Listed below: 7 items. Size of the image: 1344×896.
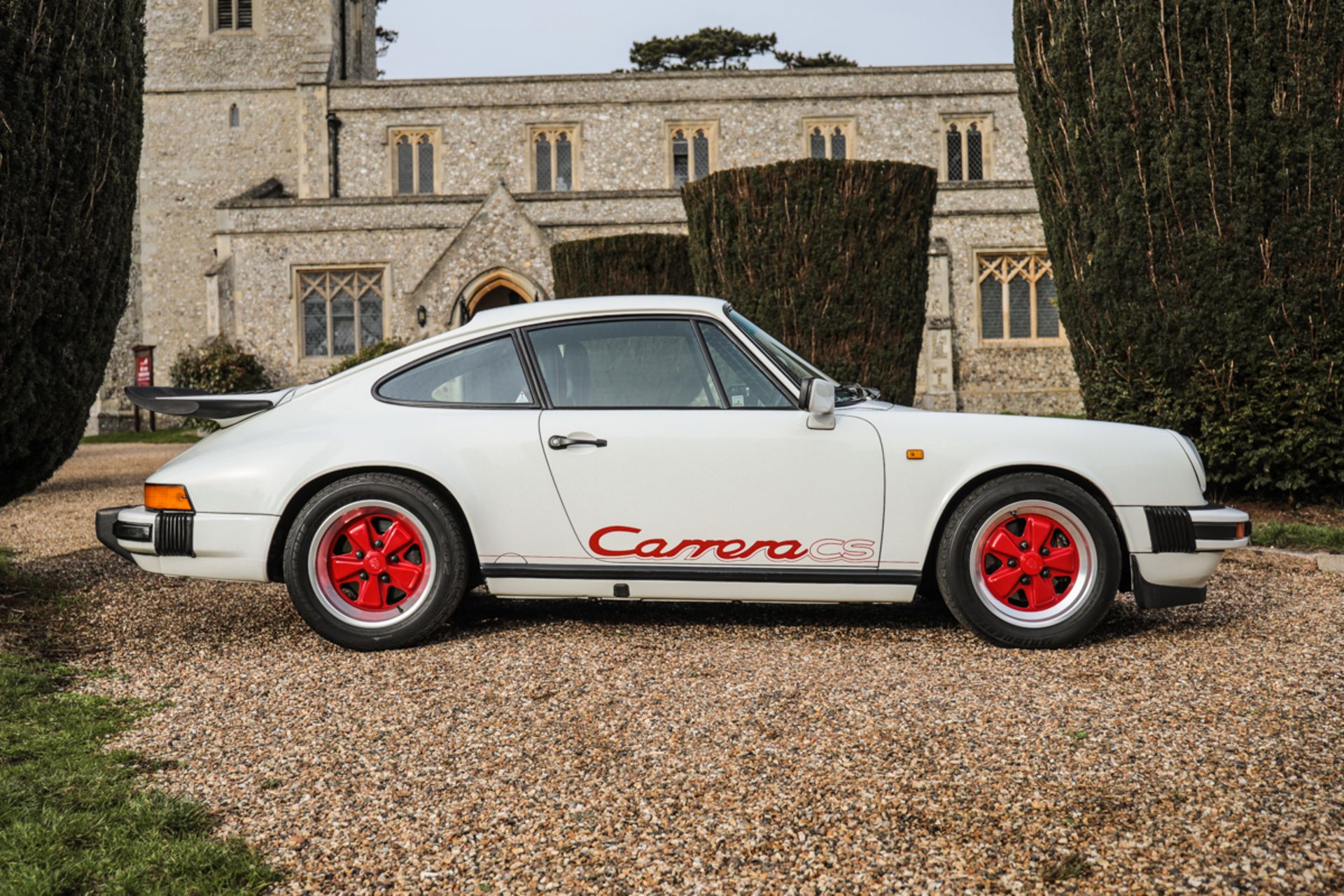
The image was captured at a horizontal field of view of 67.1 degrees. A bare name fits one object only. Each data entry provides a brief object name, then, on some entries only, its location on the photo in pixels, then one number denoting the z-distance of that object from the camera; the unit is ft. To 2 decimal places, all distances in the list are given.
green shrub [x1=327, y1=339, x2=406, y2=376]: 64.67
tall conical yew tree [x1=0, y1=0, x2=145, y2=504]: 14.60
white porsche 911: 12.96
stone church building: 90.48
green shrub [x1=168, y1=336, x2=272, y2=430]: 71.82
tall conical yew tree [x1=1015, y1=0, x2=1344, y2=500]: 22.30
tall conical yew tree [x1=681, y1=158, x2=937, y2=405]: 31.40
